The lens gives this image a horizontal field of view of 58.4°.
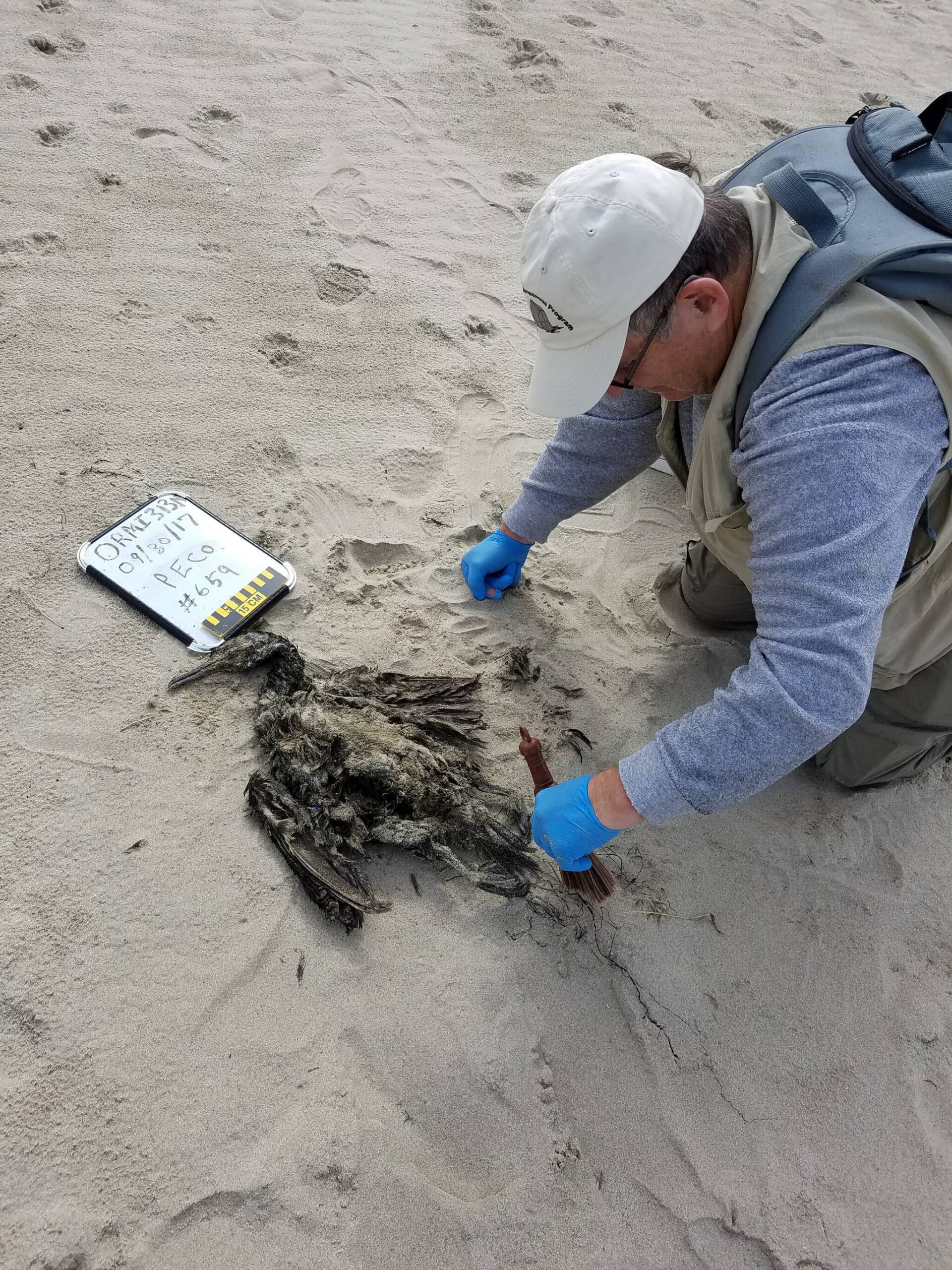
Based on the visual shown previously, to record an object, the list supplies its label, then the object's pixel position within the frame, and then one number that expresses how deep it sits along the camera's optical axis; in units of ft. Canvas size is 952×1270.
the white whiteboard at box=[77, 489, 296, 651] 6.93
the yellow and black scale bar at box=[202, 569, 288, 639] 6.91
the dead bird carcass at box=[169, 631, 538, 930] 5.84
